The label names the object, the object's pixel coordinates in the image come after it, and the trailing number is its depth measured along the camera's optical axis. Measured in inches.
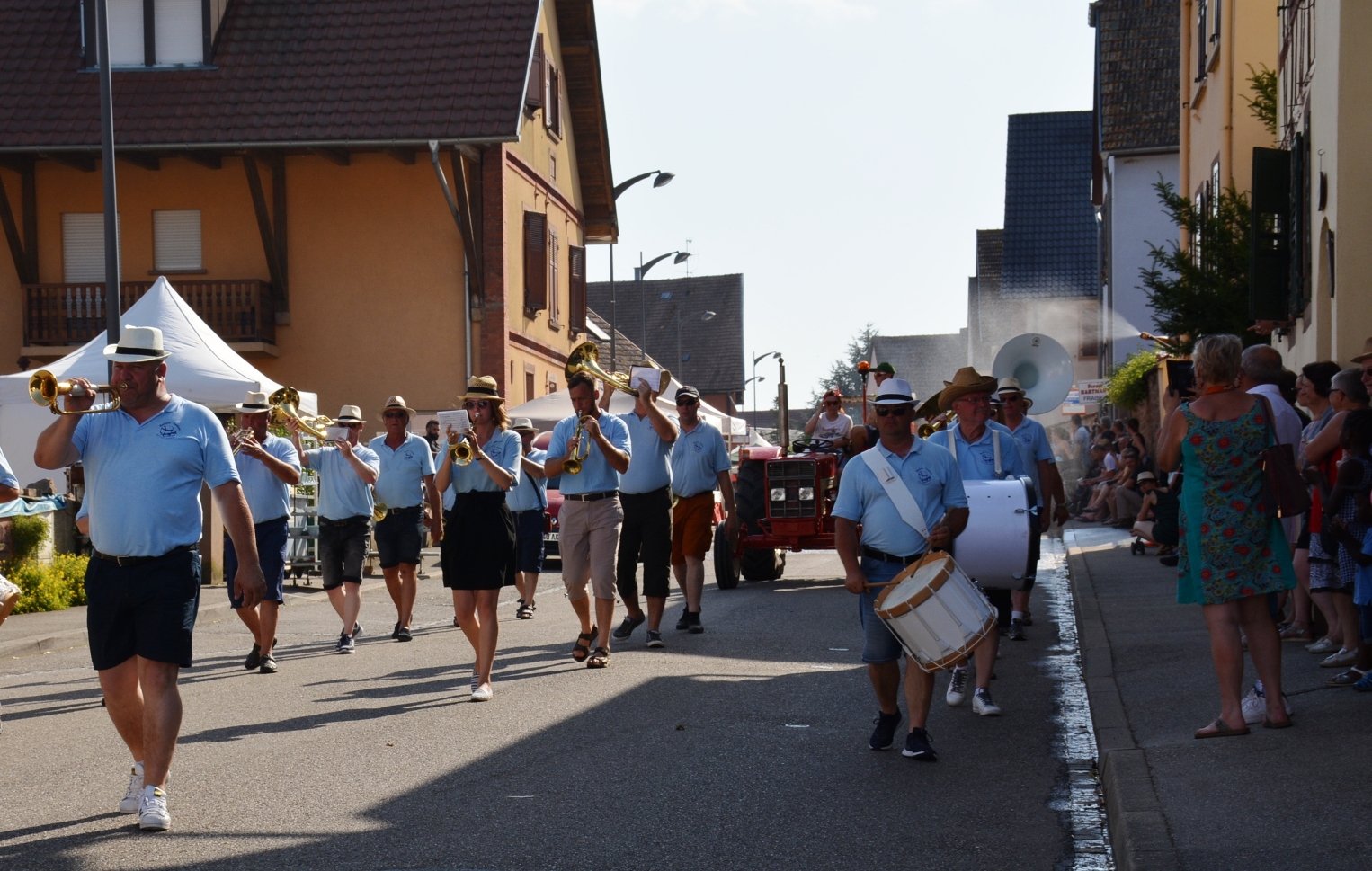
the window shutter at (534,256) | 1261.1
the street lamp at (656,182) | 1339.8
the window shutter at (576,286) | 1464.1
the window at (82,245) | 1210.0
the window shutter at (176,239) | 1208.2
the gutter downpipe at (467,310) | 1190.9
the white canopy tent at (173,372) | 762.8
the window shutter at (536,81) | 1227.9
